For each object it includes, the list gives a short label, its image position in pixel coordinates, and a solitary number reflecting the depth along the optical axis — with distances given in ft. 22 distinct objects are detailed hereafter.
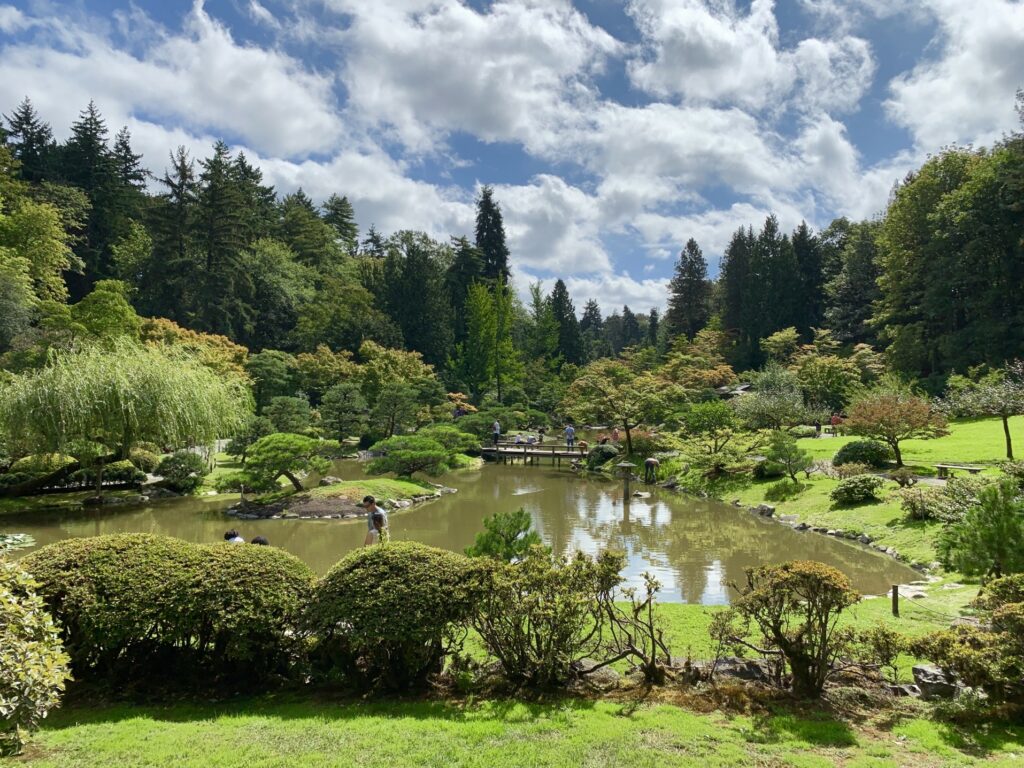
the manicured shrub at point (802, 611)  16.30
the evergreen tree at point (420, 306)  143.64
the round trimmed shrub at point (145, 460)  57.93
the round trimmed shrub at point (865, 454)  58.34
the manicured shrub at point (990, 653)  15.19
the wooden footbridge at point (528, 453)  91.40
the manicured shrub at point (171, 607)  16.63
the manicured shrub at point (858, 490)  47.24
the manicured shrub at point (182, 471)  57.06
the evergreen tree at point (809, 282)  155.59
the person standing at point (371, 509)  29.37
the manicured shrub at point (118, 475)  55.53
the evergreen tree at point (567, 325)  179.93
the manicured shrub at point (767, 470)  60.24
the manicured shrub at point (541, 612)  17.01
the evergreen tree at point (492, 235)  169.07
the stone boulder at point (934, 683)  16.72
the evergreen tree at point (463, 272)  158.92
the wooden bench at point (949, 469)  49.47
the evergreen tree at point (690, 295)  192.34
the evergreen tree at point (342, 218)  208.95
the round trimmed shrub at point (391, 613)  16.63
